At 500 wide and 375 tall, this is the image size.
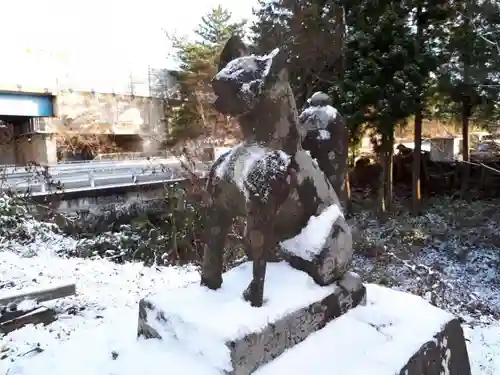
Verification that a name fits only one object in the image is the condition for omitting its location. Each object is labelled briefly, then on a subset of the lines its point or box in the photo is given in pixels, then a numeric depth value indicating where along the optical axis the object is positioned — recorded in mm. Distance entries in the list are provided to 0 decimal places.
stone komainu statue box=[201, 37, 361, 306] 1956
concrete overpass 16594
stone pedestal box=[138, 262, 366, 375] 1863
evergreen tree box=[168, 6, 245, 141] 14188
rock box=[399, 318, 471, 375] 2162
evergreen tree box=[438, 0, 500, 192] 7480
